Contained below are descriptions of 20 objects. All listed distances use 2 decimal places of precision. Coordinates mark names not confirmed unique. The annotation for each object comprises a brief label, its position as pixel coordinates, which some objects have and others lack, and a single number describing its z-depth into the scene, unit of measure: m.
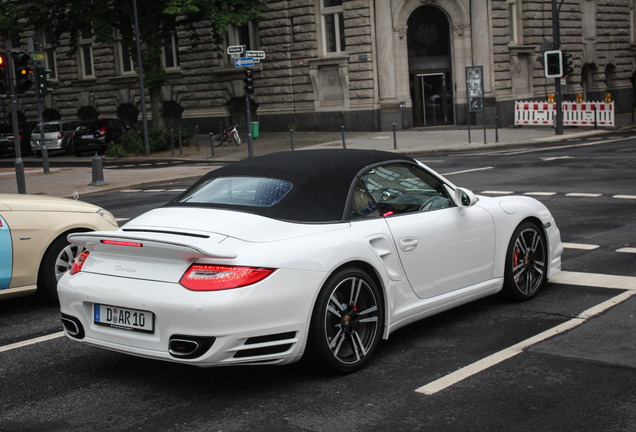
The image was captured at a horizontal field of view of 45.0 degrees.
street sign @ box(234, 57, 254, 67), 24.62
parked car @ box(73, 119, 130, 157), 33.44
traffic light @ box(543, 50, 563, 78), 27.71
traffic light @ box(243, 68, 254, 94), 25.30
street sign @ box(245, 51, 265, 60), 25.11
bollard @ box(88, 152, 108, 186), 19.77
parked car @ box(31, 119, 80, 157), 35.22
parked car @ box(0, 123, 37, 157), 37.62
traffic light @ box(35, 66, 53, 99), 23.78
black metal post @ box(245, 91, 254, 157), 25.44
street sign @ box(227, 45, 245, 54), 24.41
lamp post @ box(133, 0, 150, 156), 29.41
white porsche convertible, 4.33
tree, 30.36
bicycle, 32.52
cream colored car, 6.61
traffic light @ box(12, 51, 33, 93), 17.41
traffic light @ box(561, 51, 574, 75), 28.03
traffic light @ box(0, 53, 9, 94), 17.03
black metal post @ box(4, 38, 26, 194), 17.23
